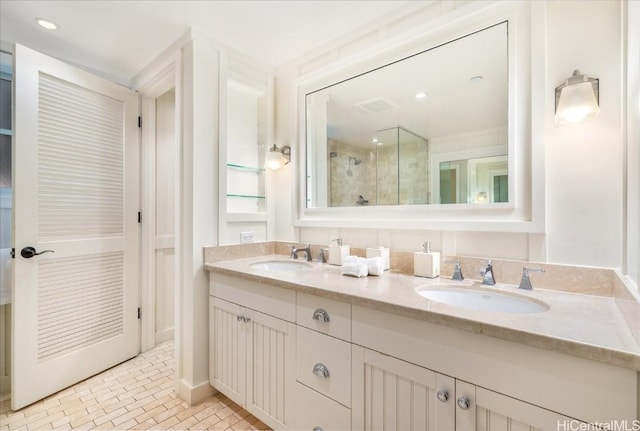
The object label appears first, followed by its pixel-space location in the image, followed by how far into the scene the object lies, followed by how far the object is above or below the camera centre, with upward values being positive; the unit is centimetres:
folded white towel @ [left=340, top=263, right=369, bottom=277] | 145 -27
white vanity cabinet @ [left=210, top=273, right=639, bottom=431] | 74 -53
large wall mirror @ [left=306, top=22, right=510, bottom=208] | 139 +49
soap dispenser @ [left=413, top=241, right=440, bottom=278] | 141 -24
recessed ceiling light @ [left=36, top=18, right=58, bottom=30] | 168 +112
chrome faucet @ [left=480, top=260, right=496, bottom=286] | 127 -27
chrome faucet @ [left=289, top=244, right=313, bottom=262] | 200 -26
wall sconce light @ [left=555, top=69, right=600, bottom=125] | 108 +44
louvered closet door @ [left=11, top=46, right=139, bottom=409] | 175 -7
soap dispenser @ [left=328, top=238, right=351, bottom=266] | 176 -23
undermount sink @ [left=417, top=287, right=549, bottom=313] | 112 -35
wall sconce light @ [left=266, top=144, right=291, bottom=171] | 217 +43
